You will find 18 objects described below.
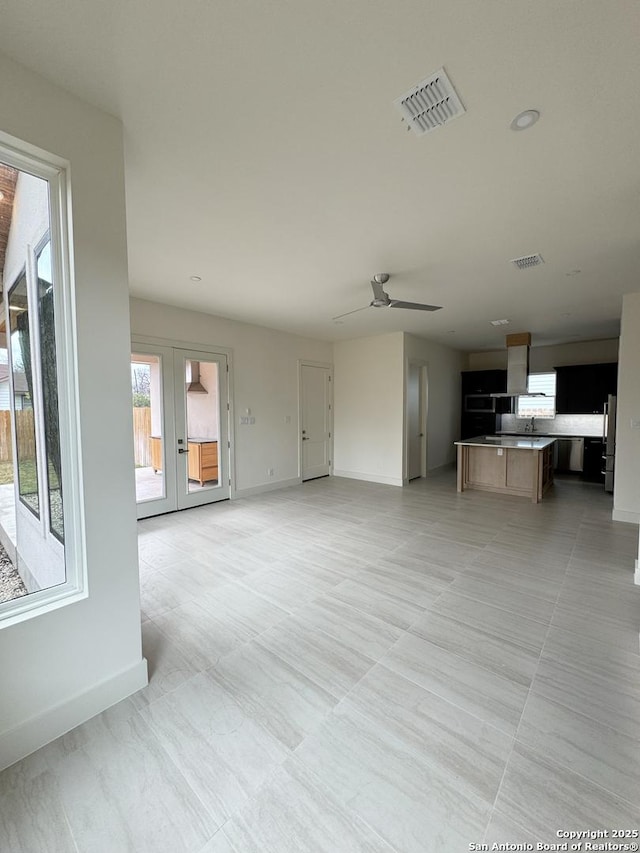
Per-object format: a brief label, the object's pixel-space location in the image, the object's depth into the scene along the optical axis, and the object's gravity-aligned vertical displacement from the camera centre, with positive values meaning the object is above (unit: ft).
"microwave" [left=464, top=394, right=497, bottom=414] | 26.96 +0.30
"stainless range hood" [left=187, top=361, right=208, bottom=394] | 15.98 +1.34
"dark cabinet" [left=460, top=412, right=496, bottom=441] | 27.35 -1.39
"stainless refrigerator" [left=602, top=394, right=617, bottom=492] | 18.37 -1.96
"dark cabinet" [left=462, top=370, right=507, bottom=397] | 26.32 +1.98
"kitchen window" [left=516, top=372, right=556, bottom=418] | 25.64 +0.56
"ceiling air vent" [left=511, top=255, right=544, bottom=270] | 10.31 +4.43
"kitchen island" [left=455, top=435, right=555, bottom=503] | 17.76 -3.21
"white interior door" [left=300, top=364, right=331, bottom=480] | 21.68 -0.81
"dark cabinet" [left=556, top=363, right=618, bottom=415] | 22.11 +1.28
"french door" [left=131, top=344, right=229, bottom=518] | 14.93 -0.89
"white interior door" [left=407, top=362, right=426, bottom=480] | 21.43 -0.92
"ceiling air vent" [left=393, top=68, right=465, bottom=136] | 4.72 +4.39
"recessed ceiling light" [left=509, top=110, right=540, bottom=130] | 5.16 +4.37
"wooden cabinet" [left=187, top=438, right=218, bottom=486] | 16.48 -2.49
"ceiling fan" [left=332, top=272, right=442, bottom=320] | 11.33 +3.62
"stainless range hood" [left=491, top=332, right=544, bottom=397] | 21.01 +2.67
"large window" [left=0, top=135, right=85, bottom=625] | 5.02 +0.15
